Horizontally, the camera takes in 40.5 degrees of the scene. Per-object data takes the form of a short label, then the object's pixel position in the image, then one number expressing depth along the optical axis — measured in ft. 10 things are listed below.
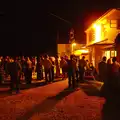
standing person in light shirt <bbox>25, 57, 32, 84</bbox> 35.24
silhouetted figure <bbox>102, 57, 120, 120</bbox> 19.31
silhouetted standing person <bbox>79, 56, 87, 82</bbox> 35.79
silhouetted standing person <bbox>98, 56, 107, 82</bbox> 29.81
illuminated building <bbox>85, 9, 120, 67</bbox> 47.51
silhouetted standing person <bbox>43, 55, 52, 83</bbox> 34.76
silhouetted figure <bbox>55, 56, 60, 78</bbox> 41.89
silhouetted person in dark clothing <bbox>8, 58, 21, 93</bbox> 27.12
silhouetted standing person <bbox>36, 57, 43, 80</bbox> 38.81
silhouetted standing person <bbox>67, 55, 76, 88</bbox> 29.76
